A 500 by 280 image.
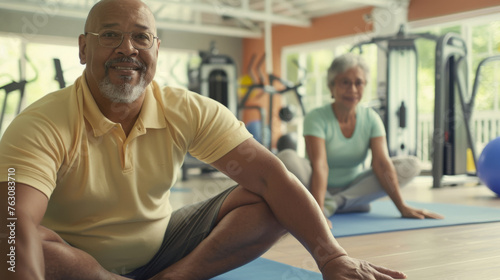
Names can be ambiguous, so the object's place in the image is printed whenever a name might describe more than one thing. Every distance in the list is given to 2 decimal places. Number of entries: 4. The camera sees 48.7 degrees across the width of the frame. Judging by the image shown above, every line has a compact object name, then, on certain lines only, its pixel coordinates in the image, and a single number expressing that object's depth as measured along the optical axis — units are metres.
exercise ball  3.93
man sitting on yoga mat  1.22
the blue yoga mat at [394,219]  2.60
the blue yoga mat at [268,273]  1.65
